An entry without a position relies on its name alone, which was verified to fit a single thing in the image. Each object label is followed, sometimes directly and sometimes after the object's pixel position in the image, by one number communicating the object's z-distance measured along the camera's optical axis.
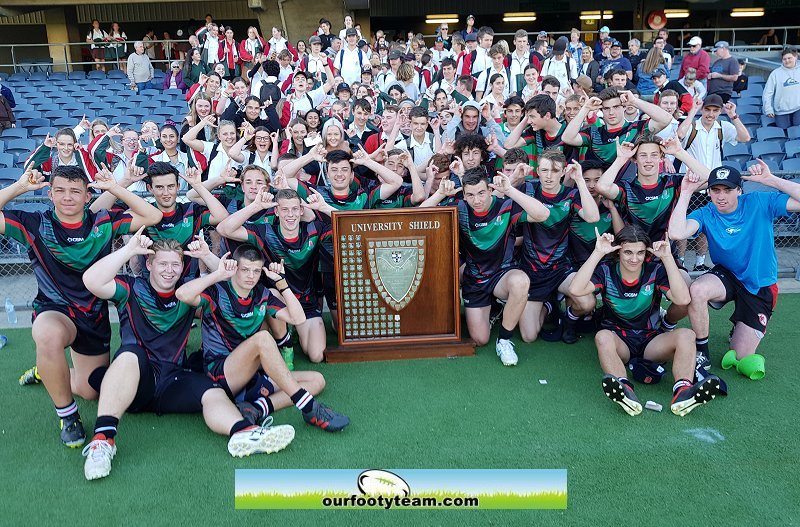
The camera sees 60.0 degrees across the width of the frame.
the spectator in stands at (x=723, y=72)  10.24
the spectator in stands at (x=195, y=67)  12.48
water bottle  5.93
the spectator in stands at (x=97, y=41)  16.78
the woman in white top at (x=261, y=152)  6.11
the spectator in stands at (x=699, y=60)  10.77
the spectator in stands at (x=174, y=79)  13.81
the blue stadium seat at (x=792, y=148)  8.30
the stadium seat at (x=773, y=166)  8.16
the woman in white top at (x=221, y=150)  6.11
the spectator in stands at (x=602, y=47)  11.77
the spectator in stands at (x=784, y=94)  9.77
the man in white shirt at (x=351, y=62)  10.37
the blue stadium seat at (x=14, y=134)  10.84
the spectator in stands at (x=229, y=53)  12.45
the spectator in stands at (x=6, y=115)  11.21
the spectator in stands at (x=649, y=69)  10.72
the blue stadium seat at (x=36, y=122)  11.75
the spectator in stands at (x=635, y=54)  11.70
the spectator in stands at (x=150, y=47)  16.14
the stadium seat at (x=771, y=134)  9.23
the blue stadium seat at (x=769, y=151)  8.27
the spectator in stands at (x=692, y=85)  9.38
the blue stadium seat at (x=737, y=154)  8.23
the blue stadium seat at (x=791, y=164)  7.94
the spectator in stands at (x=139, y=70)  14.25
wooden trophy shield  4.96
